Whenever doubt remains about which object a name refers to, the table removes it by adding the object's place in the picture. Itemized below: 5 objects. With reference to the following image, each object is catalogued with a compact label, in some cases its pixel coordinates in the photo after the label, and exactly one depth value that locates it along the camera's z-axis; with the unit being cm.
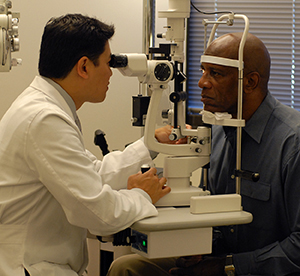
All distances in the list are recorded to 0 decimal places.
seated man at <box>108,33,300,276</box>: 215
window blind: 302
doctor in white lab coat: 198
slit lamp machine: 203
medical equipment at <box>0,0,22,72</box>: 211
